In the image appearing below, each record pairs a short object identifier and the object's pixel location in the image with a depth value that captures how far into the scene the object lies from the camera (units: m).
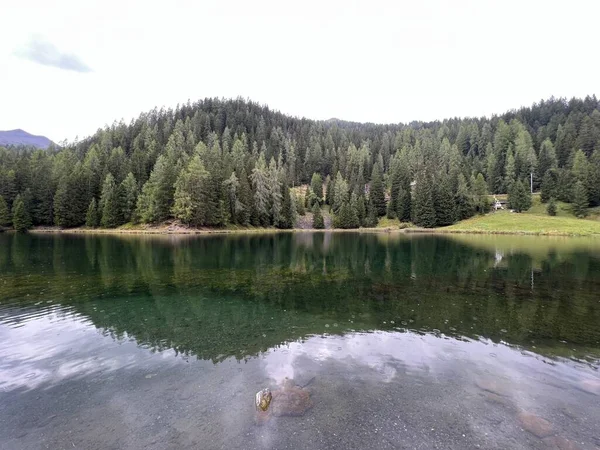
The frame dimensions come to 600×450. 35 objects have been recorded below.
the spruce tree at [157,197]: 97.06
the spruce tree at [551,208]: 102.54
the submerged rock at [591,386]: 11.41
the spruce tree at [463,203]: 112.56
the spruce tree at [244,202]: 104.56
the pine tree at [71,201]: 100.00
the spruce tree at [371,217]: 121.69
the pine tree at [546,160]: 126.50
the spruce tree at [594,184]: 103.50
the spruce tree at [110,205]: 97.94
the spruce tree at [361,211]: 122.50
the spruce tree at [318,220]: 118.56
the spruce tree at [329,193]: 136.88
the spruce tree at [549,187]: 110.69
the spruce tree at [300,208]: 125.00
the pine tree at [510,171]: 125.75
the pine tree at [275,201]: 112.31
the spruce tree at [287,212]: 113.94
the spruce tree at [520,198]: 108.56
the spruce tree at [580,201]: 99.44
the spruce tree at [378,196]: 127.62
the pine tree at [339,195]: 126.77
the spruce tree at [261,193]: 108.06
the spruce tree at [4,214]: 95.31
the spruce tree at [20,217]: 94.75
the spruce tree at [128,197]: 101.12
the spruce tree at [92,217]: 98.44
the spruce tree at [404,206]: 120.75
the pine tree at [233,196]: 102.06
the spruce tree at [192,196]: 94.69
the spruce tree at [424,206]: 112.38
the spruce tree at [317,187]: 140.25
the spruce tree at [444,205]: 112.19
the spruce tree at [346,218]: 119.12
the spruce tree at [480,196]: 114.12
